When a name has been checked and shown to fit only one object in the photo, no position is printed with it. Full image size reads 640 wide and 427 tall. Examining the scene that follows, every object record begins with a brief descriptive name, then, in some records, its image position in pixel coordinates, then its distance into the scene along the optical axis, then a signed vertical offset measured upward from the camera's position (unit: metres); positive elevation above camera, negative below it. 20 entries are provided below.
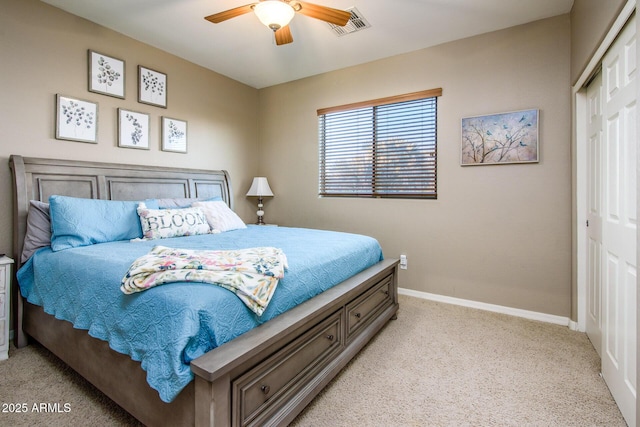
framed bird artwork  2.83 +0.71
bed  1.23 -0.64
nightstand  2.12 -0.59
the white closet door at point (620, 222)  1.55 -0.04
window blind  3.42 +0.79
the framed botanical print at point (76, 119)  2.67 +0.83
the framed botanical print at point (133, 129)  3.09 +0.85
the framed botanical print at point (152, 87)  3.22 +1.33
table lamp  4.27 +0.35
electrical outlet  3.54 -0.52
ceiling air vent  2.73 +1.73
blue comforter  1.21 -0.40
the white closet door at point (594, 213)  2.16 +0.01
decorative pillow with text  2.62 -0.07
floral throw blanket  1.37 -0.26
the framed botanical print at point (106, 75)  2.85 +1.30
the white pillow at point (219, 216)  3.09 -0.01
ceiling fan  2.05 +1.36
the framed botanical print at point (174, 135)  3.47 +0.89
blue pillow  2.22 -0.05
